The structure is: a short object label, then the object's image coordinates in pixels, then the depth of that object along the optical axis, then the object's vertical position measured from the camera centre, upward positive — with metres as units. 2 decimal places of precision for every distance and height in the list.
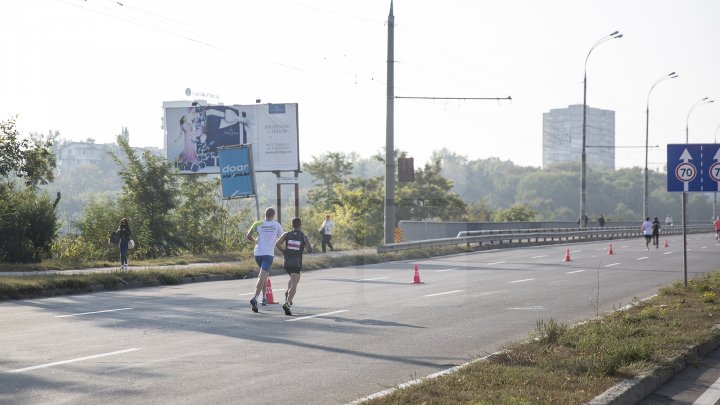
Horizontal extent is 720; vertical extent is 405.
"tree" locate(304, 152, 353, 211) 98.50 +4.69
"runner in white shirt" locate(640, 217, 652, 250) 43.22 -0.86
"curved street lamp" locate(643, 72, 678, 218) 65.69 +4.45
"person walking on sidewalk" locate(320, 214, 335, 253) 39.84 -0.89
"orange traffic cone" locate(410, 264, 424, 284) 22.72 -1.72
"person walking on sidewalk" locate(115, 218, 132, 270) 28.30 -0.90
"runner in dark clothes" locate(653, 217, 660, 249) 45.62 -1.06
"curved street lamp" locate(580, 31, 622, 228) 53.14 +3.65
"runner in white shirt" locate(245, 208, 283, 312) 15.25 -0.57
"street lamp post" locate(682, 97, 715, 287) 17.59 +0.12
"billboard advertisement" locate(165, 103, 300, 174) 43.09 +3.92
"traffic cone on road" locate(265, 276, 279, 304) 16.56 -1.58
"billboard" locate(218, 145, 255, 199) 33.38 +1.55
